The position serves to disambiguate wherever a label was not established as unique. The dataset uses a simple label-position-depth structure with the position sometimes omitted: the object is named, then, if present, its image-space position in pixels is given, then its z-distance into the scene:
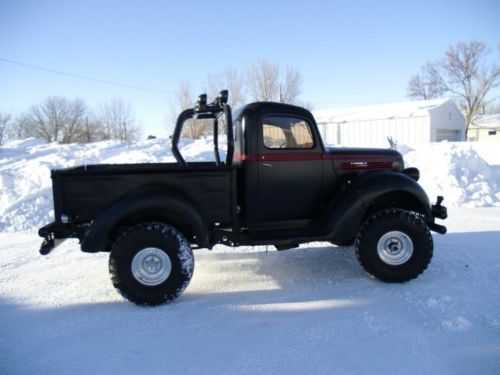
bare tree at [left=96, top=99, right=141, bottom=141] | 40.03
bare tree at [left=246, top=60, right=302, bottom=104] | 28.11
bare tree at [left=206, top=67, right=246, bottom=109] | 27.42
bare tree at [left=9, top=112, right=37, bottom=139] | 42.41
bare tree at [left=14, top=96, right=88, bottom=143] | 41.62
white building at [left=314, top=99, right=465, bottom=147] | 26.61
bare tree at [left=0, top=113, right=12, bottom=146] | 43.47
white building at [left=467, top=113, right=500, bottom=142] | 38.59
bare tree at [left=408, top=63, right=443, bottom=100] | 42.38
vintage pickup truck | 3.64
